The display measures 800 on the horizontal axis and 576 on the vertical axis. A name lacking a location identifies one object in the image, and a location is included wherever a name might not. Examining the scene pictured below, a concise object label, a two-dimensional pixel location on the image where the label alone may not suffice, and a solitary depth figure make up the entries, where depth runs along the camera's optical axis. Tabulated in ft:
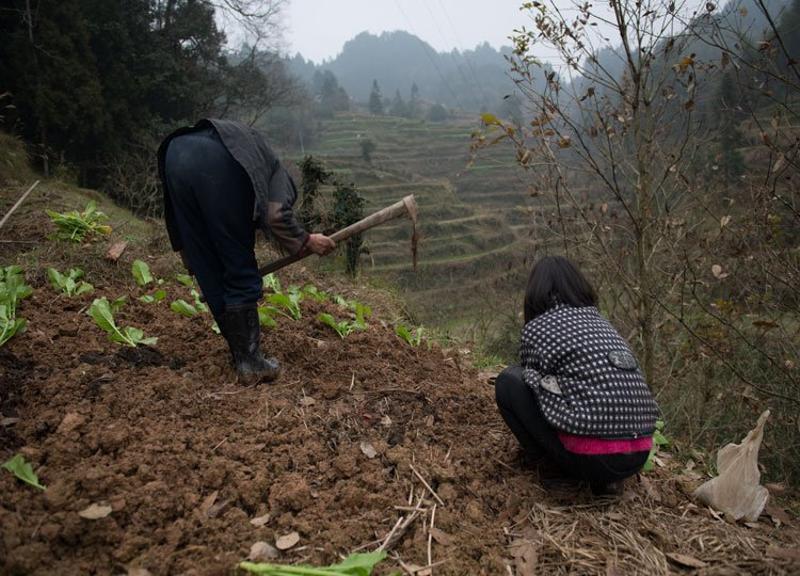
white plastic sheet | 7.18
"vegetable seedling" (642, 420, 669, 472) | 8.42
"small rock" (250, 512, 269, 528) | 6.12
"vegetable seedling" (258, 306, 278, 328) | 11.40
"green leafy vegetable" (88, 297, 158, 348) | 10.09
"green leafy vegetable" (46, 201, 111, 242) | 15.96
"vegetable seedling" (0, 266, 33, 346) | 9.46
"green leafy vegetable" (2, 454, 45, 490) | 5.96
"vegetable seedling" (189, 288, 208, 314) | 12.53
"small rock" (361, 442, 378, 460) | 7.77
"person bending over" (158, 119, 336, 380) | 8.32
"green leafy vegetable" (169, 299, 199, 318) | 11.86
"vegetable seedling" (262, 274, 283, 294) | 15.53
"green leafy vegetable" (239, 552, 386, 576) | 5.03
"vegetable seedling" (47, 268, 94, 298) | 12.47
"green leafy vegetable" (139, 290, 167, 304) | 12.75
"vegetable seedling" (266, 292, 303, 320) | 12.53
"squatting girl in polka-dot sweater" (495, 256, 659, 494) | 6.80
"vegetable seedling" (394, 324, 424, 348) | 12.66
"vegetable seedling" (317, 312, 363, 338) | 12.10
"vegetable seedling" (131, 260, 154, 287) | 13.98
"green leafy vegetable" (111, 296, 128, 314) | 11.25
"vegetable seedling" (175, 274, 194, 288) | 15.09
